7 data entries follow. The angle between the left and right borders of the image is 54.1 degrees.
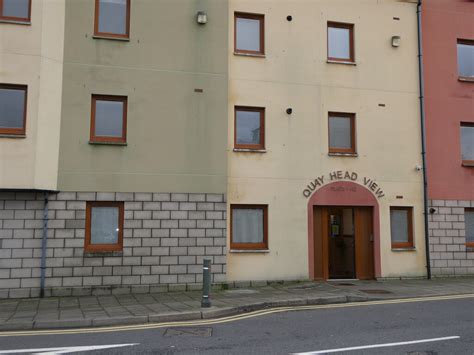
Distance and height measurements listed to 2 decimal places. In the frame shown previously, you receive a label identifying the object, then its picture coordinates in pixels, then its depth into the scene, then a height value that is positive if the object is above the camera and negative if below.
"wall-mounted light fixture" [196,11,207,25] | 13.43 +6.09
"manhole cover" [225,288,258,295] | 12.01 -1.64
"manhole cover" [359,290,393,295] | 11.79 -1.59
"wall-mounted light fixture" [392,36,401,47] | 15.25 +6.18
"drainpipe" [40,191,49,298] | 11.69 -0.36
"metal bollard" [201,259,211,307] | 9.71 -1.09
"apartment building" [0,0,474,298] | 11.98 +2.52
